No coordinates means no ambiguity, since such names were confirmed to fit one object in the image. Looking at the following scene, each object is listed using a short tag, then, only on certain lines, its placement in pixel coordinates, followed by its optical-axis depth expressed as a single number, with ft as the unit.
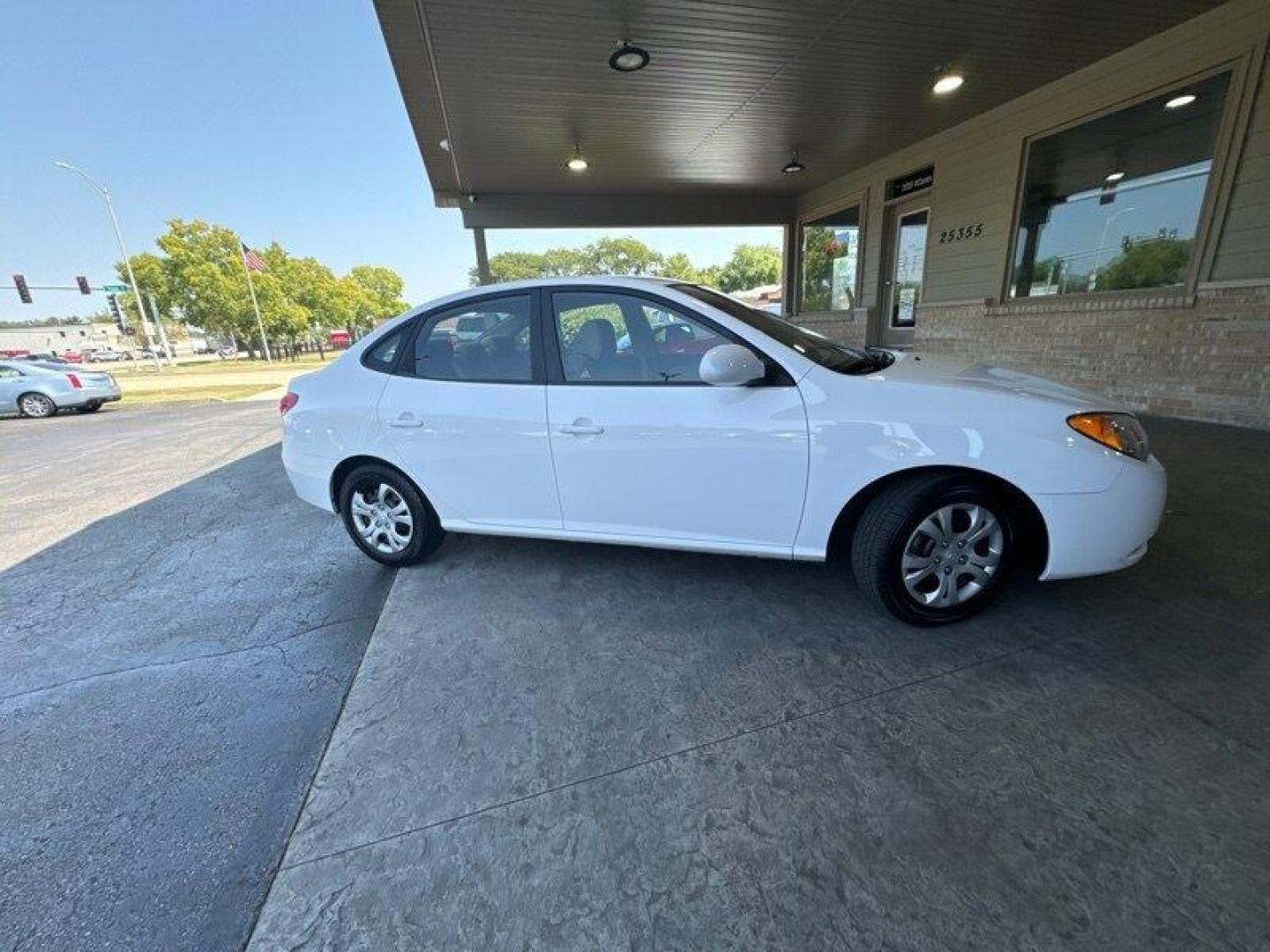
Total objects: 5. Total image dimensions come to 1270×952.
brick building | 17.04
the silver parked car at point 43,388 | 38.27
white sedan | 7.29
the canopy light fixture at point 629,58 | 18.15
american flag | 67.92
